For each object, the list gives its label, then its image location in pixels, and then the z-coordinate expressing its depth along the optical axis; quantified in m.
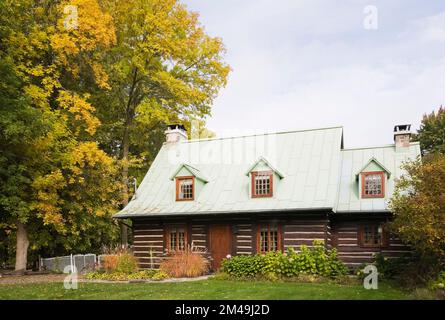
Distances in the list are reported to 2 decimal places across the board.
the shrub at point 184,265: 20.39
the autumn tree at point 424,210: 14.95
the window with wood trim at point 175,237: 23.31
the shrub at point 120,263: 21.59
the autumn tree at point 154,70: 27.91
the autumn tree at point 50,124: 21.91
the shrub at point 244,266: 19.81
